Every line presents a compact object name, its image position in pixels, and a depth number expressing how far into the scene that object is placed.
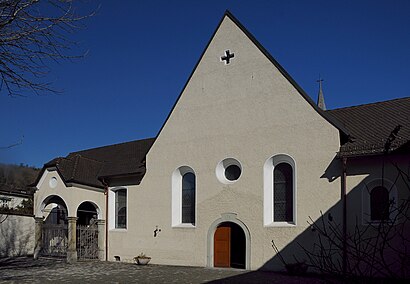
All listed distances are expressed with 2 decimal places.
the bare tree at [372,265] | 3.31
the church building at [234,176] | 15.17
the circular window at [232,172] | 18.01
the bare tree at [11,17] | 5.54
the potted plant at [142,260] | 19.75
